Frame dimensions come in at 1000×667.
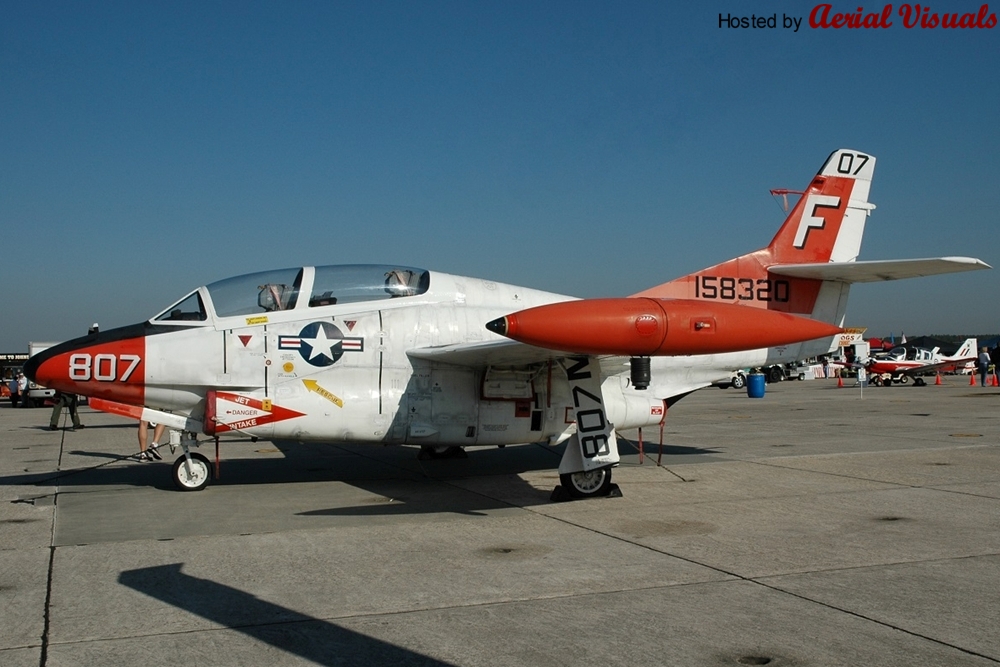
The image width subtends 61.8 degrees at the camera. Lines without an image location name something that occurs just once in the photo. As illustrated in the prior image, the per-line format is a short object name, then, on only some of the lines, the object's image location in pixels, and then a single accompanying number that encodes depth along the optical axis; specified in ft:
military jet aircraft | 30.12
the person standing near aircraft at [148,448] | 42.79
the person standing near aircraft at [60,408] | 64.64
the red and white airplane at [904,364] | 134.41
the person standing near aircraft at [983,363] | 117.29
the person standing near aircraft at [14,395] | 118.64
